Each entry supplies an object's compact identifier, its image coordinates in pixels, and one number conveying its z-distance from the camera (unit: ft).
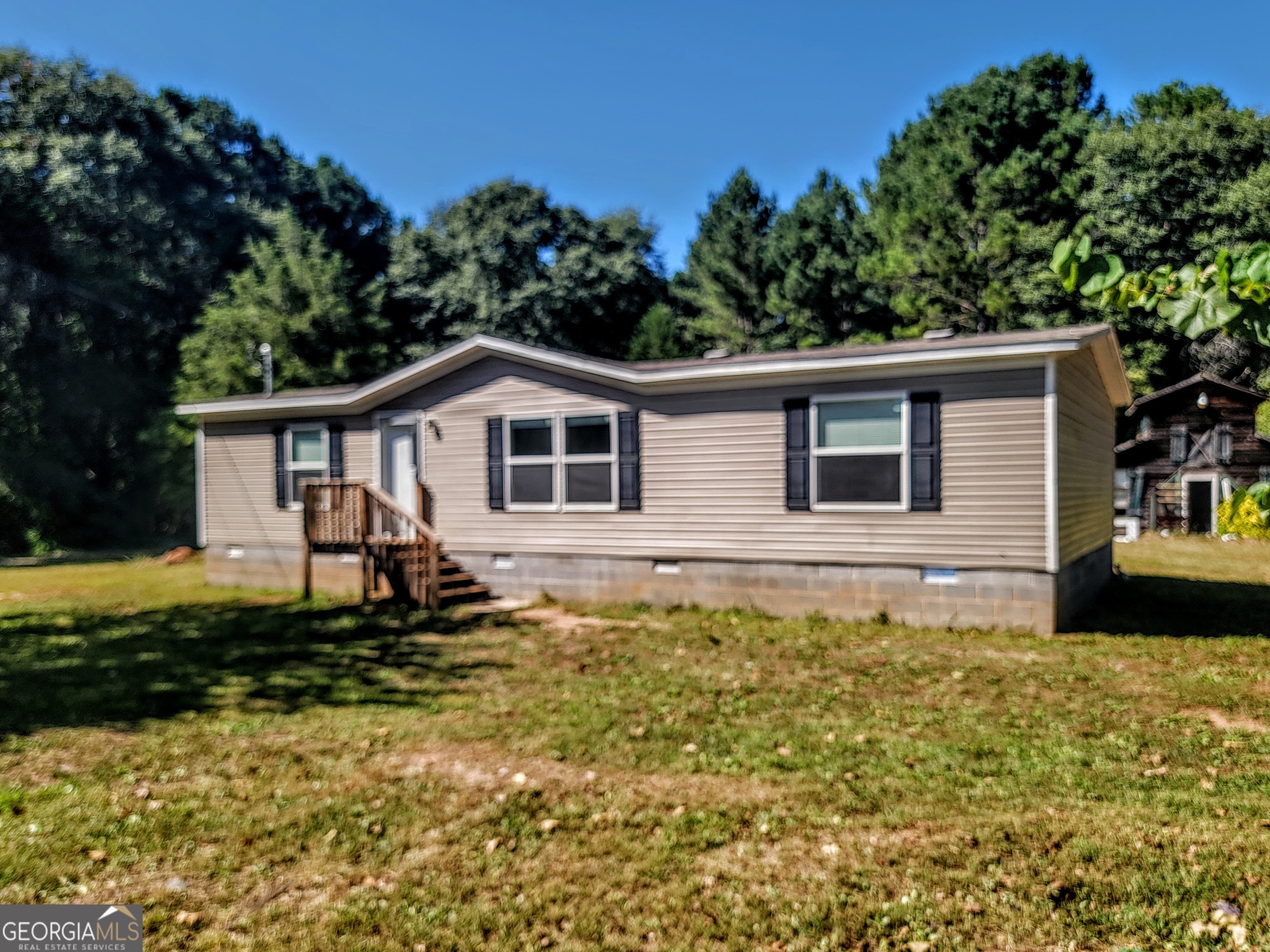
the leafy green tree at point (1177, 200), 90.27
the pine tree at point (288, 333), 88.94
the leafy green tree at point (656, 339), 96.12
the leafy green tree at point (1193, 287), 7.08
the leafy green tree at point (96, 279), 92.27
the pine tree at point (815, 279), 109.70
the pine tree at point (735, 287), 115.44
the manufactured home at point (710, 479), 31.91
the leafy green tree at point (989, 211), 95.45
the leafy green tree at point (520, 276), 109.50
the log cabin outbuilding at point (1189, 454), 83.20
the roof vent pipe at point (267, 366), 51.37
